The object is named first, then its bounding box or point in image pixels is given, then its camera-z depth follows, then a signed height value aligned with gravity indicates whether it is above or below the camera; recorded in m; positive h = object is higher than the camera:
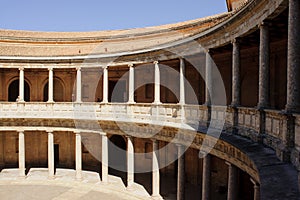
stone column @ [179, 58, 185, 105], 16.34 +0.73
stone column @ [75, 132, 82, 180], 22.89 -4.48
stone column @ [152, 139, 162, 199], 18.39 -4.55
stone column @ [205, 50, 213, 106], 14.04 +0.77
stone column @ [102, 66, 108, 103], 21.67 +0.80
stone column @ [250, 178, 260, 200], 8.52 -2.50
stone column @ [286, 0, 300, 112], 7.54 +0.86
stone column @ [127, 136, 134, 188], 20.02 -4.18
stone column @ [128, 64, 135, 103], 19.83 +0.56
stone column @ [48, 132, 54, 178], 23.38 -4.32
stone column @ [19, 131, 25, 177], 23.22 -4.08
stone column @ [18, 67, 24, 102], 22.73 +0.51
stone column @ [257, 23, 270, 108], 9.95 +0.92
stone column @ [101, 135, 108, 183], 21.83 -4.27
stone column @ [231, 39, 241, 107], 12.02 +0.74
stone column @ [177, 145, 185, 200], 16.47 -4.19
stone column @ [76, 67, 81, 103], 22.73 +0.61
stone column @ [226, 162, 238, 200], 11.37 -3.05
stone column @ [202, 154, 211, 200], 13.91 -3.49
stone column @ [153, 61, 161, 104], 18.33 +0.59
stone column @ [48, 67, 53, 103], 22.98 +0.60
